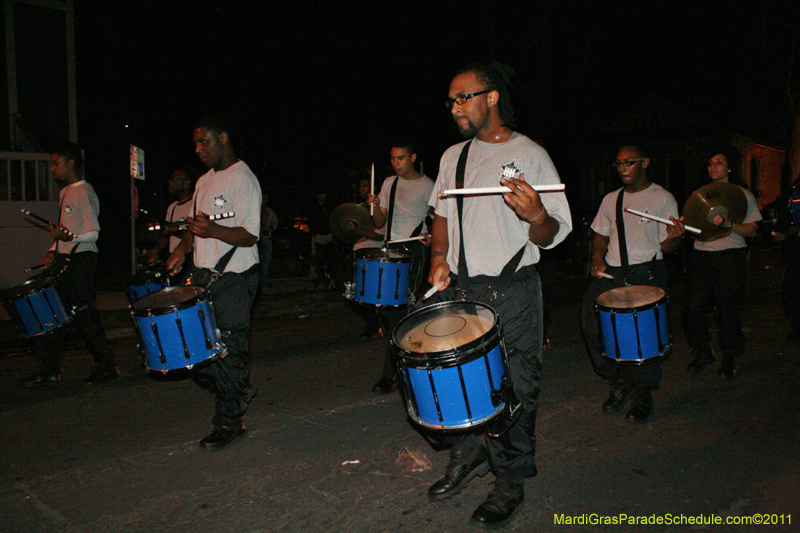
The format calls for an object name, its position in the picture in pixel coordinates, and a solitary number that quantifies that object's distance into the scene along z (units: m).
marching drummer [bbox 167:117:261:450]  4.49
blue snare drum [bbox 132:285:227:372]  4.18
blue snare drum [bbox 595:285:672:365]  4.82
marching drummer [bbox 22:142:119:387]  6.23
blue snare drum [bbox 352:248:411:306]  5.79
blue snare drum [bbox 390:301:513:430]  3.00
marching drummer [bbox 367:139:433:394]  6.28
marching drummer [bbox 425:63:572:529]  3.36
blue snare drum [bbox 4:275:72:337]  5.82
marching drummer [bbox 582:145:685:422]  5.32
